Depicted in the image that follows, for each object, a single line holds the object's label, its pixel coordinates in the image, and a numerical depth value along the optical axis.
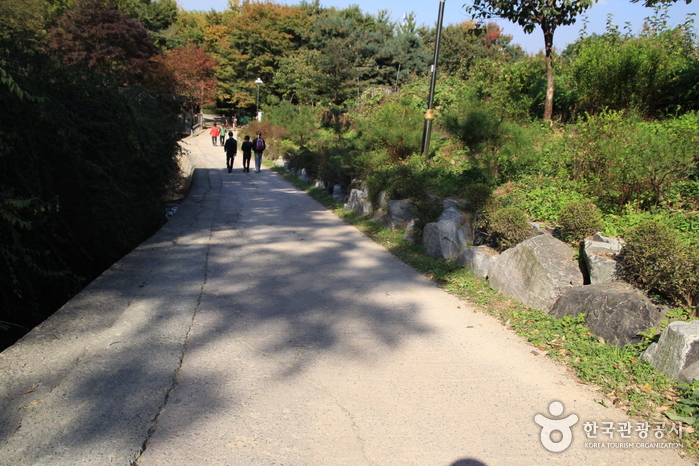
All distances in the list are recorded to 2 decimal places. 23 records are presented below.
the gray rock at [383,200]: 10.61
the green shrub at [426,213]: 8.41
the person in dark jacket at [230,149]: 21.42
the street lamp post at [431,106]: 10.73
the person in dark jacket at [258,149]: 22.19
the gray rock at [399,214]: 9.62
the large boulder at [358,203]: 11.40
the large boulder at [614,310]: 4.27
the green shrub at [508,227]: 6.39
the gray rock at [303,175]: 18.43
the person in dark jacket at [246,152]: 21.84
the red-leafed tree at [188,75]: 43.31
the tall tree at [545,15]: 11.58
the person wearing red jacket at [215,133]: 35.84
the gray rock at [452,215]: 8.07
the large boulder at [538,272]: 5.29
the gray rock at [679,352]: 3.58
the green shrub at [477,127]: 10.99
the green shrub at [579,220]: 5.87
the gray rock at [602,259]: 4.99
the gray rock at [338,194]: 13.90
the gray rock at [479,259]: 6.49
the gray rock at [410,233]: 8.67
